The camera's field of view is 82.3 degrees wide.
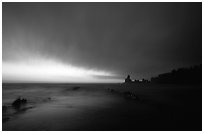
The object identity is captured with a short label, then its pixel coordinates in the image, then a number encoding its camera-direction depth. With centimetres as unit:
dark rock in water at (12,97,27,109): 1730
